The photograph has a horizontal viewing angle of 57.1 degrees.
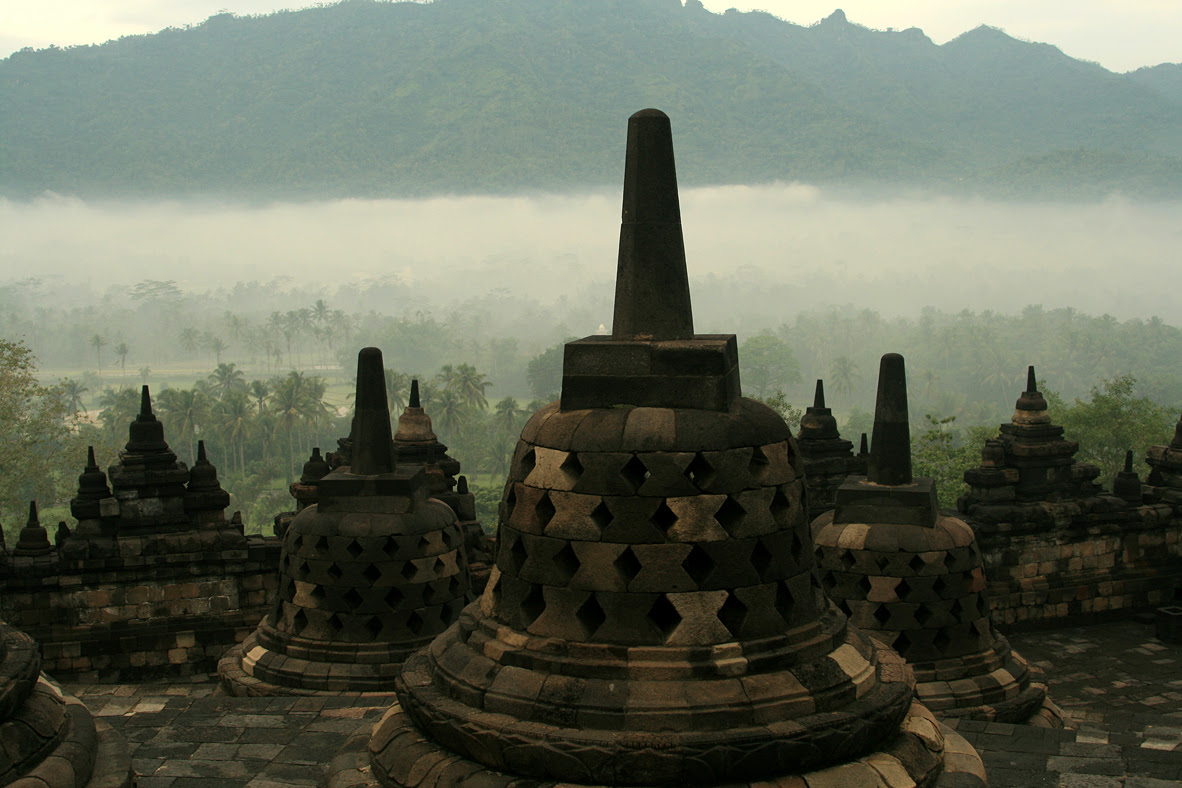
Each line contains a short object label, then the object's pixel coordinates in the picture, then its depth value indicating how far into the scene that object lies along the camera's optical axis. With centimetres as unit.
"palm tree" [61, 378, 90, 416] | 7557
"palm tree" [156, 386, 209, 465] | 6869
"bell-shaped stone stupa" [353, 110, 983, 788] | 529
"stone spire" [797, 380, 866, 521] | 1888
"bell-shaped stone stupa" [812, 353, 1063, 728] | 1120
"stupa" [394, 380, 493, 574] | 1653
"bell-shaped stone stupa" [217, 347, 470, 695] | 1181
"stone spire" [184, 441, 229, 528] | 1653
